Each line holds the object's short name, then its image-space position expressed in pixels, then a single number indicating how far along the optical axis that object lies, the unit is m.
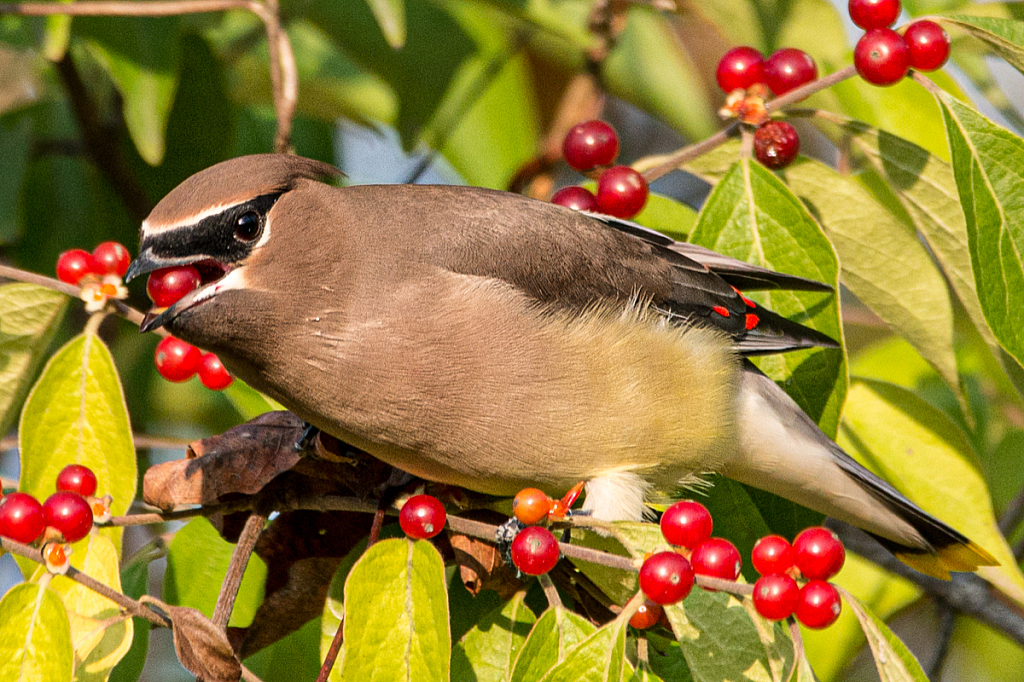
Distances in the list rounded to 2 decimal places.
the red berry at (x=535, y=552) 4.71
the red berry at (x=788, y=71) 6.31
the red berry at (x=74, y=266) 5.84
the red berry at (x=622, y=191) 6.25
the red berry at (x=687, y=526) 4.57
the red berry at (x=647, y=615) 4.93
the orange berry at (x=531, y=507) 4.98
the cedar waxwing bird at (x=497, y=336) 5.43
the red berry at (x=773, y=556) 4.44
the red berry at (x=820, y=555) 4.34
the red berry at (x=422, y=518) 4.86
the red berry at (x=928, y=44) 5.78
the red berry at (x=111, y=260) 5.82
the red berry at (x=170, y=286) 5.47
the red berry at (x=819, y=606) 4.23
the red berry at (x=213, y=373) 6.15
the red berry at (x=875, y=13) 5.97
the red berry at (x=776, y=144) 6.02
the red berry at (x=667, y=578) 4.29
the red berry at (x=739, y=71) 6.31
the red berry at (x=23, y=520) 4.64
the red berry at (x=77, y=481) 5.18
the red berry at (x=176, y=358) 6.07
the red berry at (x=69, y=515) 4.70
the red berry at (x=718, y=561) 4.42
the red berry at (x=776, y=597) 4.19
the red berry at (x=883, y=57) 5.79
